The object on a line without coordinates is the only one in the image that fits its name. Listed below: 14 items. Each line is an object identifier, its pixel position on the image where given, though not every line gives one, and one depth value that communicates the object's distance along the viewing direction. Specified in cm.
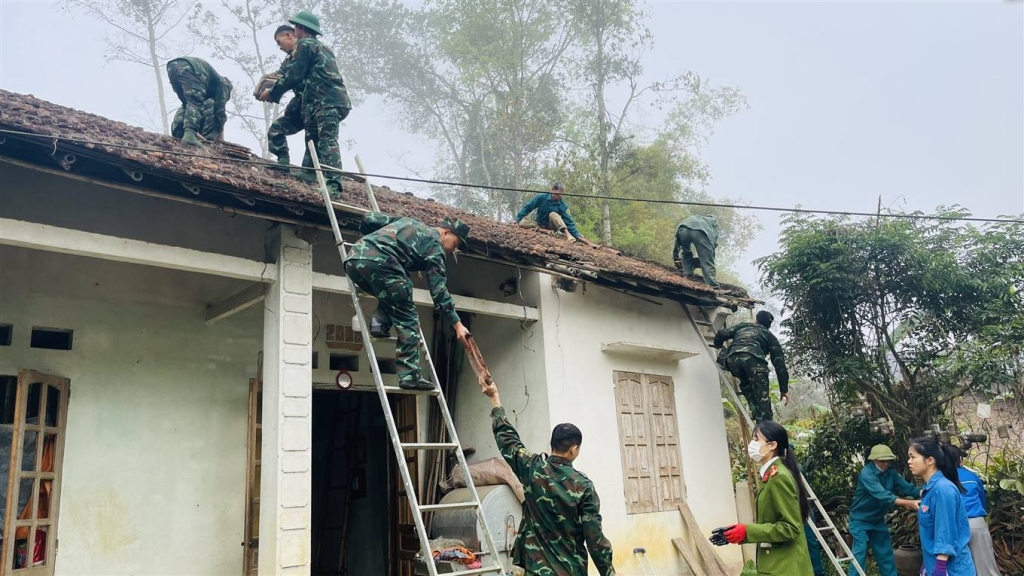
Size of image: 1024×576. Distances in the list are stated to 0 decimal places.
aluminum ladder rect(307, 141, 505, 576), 429
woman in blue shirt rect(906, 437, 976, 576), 488
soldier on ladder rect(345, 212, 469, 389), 505
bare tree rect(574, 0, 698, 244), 2420
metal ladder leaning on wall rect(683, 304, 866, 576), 713
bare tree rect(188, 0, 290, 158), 2548
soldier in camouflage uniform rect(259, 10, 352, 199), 688
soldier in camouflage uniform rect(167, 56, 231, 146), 772
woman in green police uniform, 397
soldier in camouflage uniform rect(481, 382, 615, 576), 385
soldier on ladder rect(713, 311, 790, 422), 872
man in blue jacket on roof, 1099
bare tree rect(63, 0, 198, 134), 2442
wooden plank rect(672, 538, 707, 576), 802
